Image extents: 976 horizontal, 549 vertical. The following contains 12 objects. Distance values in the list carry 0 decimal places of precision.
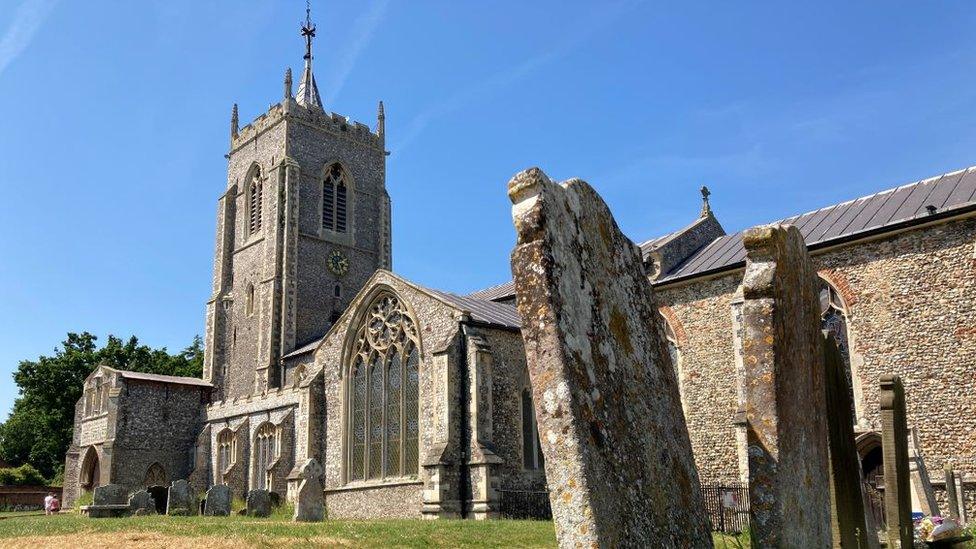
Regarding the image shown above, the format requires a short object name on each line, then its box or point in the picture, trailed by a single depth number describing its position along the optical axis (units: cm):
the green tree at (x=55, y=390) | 5094
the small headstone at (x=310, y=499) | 1875
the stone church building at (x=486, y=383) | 1922
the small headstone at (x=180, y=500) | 2166
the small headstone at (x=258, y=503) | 2111
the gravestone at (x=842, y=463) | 720
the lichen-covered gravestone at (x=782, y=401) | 518
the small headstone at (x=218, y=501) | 2131
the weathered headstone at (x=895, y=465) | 770
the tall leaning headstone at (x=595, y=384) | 401
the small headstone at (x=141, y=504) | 2116
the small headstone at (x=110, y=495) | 1977
